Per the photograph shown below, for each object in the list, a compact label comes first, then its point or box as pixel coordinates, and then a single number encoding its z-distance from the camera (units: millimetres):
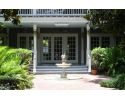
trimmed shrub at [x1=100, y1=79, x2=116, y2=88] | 6209
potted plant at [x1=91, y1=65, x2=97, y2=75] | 9420
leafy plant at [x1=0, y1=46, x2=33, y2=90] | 5441
